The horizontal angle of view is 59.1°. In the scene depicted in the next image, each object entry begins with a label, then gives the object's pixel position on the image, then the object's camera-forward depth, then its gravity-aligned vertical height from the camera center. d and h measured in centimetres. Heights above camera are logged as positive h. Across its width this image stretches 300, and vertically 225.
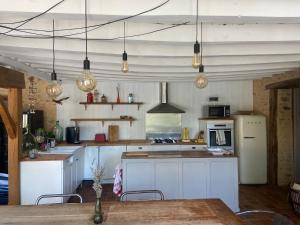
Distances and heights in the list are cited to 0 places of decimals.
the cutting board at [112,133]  634 -51
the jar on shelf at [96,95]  637 +42
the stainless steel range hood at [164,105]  612 +17
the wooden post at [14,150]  381 -55
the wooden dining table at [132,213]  198 -82
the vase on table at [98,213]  195 -75
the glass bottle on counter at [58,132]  603 -44
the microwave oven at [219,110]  603 +4
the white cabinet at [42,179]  397 -101
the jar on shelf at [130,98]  636 +35
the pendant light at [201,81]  271 +32
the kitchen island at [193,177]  416 -102
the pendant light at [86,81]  219 +27
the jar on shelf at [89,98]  622 +35
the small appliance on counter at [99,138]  621 -60
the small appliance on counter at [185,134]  630 -52
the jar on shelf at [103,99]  629 +32
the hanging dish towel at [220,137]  581 -55
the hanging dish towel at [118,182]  399 -105
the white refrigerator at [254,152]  570 -87
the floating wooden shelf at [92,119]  624 -16
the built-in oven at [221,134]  581 -48
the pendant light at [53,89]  257 +23
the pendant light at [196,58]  231 +47
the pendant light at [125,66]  258 +45
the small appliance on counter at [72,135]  593 -50
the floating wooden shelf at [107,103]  620 +22
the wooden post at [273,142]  563 -64
